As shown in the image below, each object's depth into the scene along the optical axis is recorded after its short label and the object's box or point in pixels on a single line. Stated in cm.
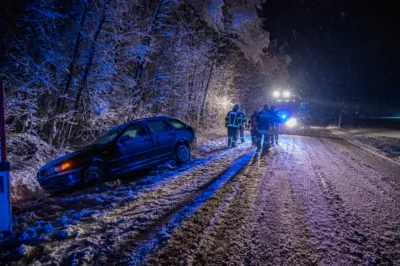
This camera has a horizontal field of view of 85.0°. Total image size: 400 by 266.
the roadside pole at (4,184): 308
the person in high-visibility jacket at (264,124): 914
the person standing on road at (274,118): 938
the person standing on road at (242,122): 1063
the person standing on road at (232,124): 1006
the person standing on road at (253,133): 1043
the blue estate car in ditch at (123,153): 484
